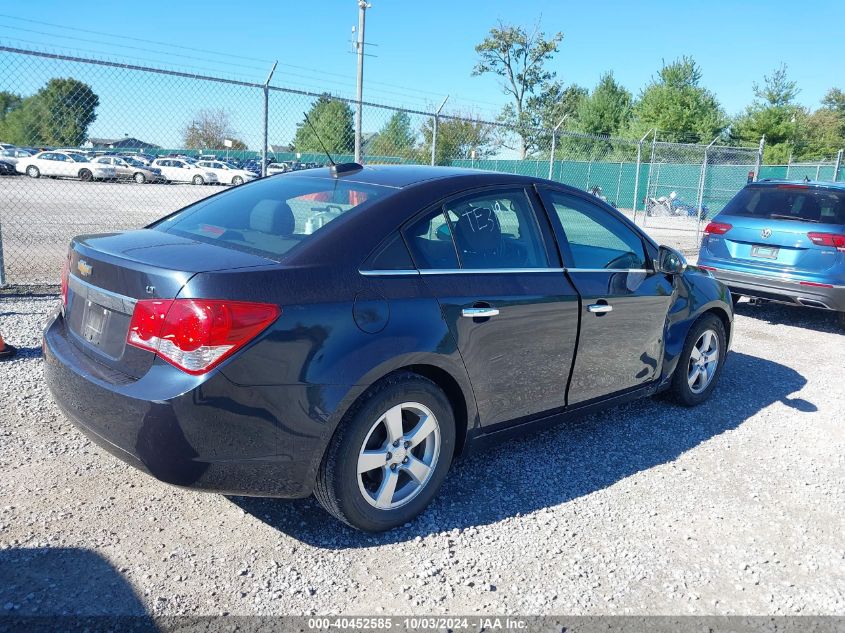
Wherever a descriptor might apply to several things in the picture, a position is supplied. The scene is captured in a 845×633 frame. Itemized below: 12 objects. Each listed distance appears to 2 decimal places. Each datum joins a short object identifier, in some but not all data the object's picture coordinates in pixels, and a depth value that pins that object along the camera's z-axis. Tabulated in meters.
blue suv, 7.11
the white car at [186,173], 36.56
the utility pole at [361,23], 21.17
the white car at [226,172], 37.17
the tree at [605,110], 50.19
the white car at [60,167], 24.44
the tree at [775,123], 41.28
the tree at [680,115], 43.59
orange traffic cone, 4.84
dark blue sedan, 2.51
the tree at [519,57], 51.34
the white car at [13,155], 25.97
